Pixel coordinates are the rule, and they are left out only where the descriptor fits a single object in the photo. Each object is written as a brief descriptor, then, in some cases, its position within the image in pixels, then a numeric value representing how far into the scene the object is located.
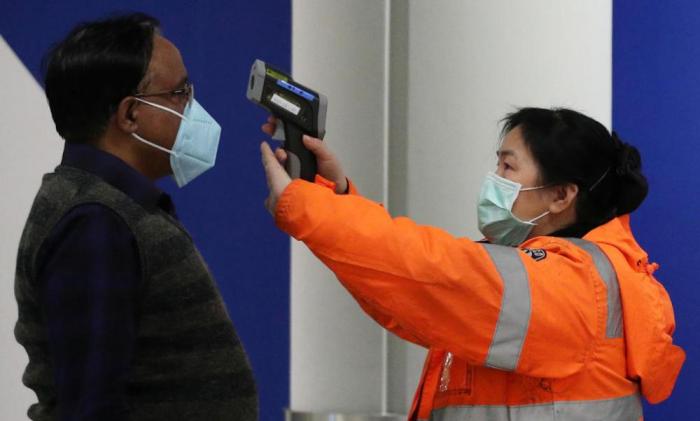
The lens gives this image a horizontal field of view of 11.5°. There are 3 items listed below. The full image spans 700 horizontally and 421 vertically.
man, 5.30
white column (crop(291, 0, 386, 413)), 6.94
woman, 5.58
